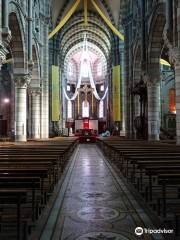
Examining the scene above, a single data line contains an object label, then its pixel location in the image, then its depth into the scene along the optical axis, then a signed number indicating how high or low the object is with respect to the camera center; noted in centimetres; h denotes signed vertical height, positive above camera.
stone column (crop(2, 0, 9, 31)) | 1561 +582
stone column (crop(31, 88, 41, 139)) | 2934 +141
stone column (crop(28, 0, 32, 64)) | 2264 +670
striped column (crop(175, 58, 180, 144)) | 1482 +155
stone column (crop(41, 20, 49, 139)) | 3000 +410
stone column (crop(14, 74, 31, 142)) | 2203 +187
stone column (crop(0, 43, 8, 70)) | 1480 +370
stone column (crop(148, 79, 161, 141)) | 2205 +156
